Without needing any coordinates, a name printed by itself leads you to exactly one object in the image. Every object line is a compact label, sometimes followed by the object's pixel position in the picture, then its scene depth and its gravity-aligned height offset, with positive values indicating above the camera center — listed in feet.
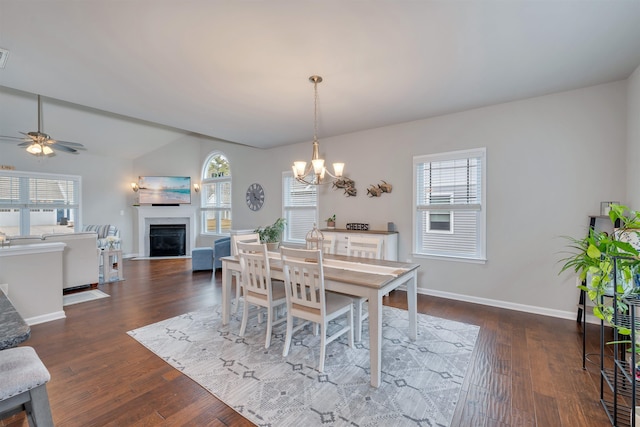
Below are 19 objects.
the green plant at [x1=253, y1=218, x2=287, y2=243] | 18.91 -1.43
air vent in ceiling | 7.90 +4.69
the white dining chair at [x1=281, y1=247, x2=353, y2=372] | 7.41 -2.55
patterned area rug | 5.98 -4.39
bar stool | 3.12 -2.09
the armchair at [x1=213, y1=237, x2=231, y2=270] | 18.79 -2.67
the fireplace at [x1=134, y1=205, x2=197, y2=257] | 24.70 -0.86
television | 24.50 +2.00
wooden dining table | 6.86 -1.97
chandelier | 9.36 +1.63
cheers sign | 15.58 -0.84
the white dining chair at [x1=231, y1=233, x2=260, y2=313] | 10.52 -1.29
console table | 13.57 -1.43
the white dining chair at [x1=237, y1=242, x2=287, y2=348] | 8.59 -2.39
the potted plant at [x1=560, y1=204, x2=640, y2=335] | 5.08 -1.09
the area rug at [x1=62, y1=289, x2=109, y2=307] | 12.84 -4.25
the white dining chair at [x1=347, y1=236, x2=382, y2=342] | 10.53 -1.46
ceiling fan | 13.80 +3.66
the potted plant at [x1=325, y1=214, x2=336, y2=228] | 16.81 -0.64
